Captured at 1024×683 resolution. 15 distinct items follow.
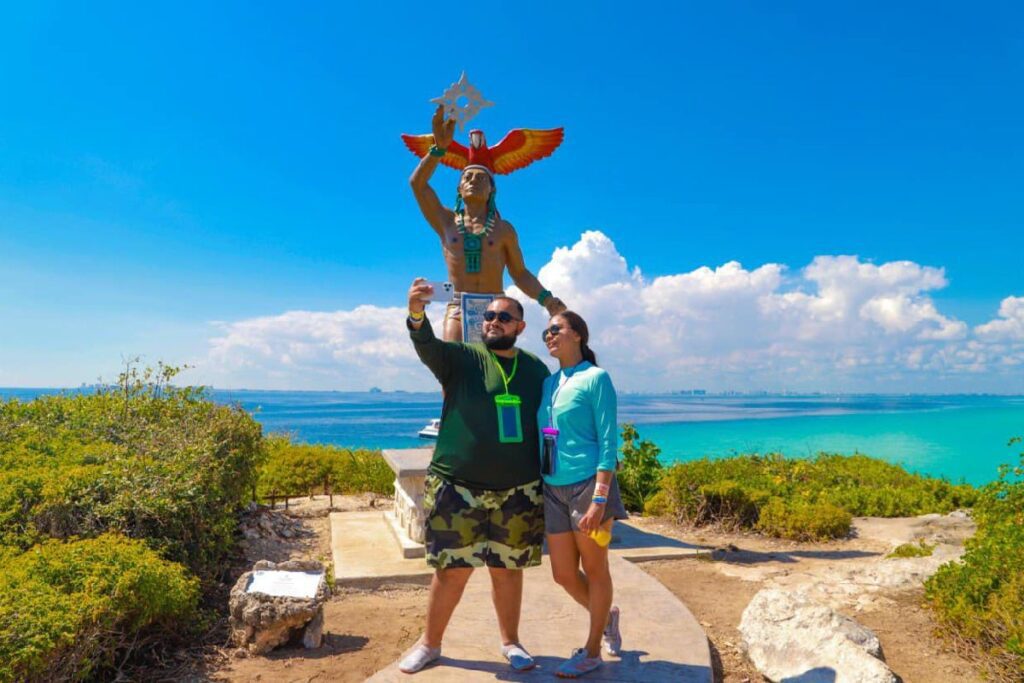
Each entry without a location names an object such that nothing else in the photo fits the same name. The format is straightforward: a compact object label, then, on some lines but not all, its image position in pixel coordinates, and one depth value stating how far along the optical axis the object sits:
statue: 5.20
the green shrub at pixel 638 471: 8.39
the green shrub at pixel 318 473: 8.62
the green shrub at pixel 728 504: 7.09
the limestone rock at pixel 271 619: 3.63
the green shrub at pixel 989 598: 3.52
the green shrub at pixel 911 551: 5.60
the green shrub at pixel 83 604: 2.63
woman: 2.86
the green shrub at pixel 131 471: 3.93
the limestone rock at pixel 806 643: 3.31
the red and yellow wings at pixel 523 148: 5.79
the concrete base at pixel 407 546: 5.30
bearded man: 2.98
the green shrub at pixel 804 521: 6.71
